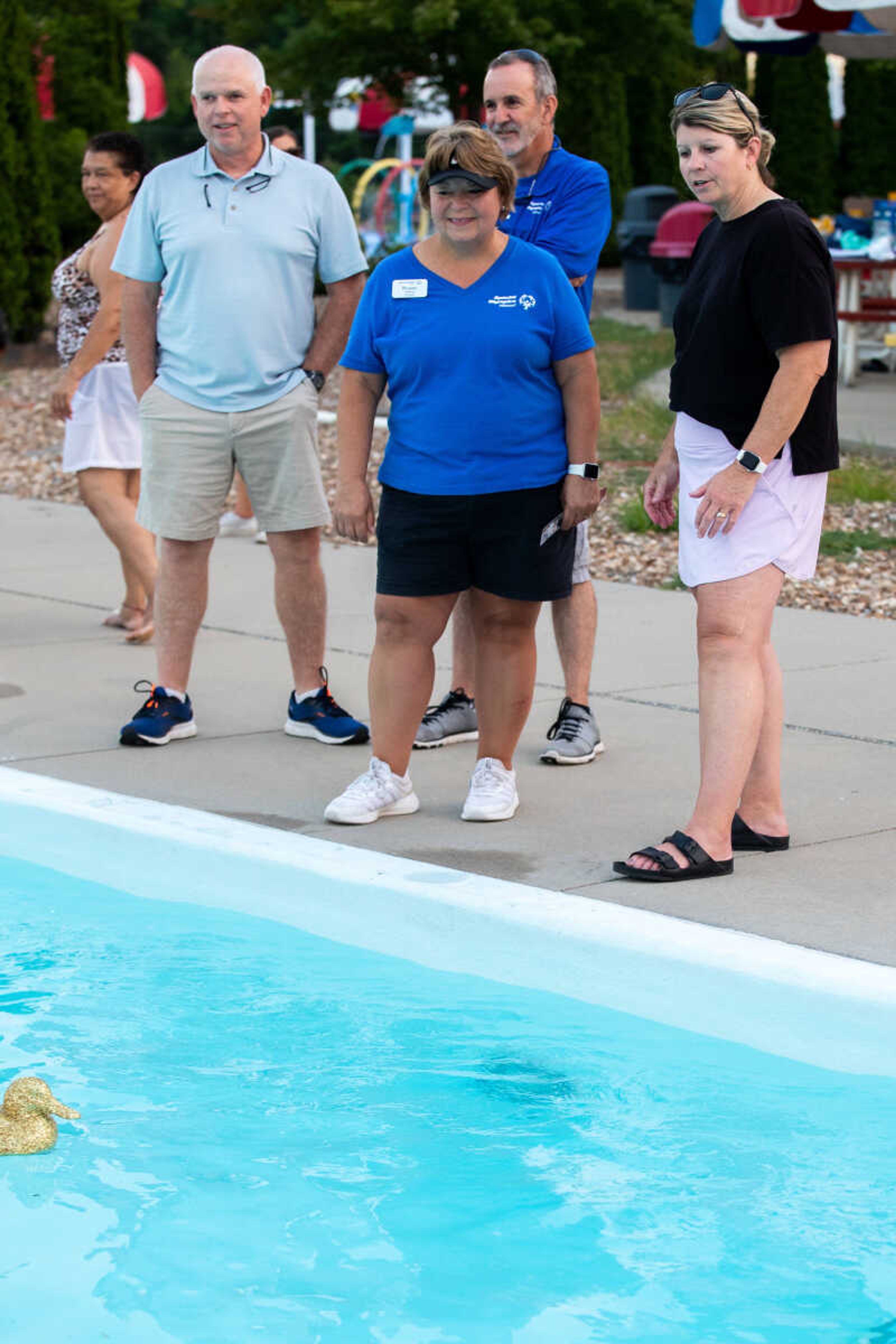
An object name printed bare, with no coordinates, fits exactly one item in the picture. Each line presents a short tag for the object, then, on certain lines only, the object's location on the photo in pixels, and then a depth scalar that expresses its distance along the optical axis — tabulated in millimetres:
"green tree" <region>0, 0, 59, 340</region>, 17359
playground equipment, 25297
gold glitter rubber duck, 3441
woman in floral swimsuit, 7137
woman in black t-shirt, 4059
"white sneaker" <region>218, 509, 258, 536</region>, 10125
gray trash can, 21672
